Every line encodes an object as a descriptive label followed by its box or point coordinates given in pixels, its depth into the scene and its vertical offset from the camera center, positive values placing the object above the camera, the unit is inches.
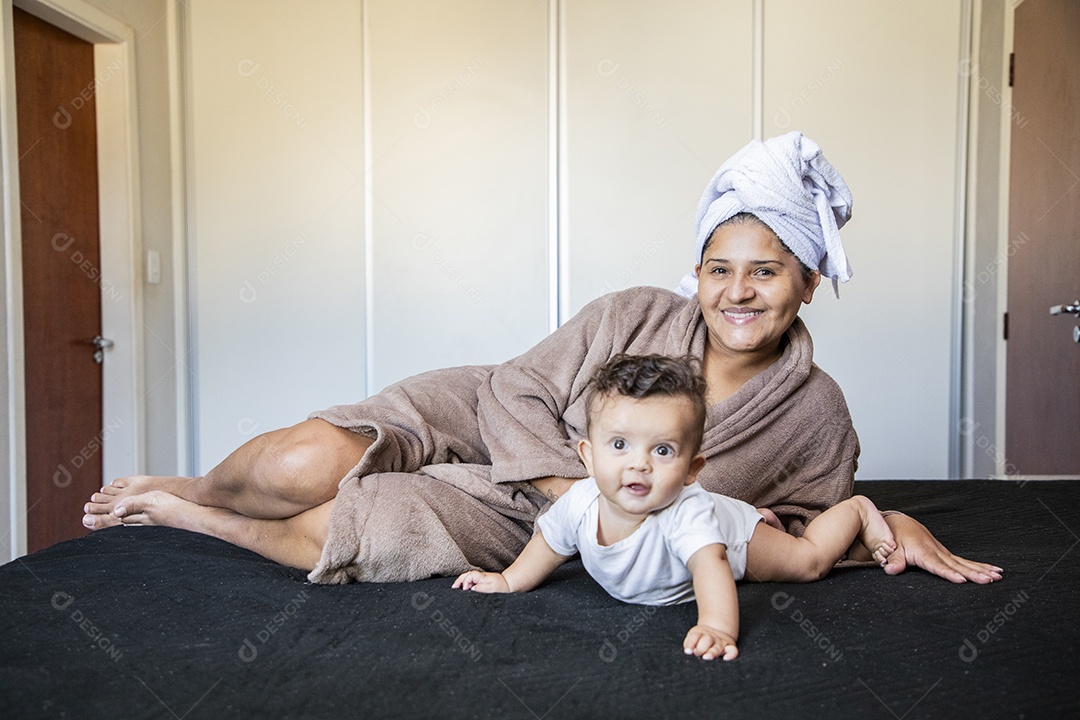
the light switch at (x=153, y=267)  143.4 +4.9
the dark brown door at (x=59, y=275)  122.0 +3.3
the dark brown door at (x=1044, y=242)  131.6 +8.6
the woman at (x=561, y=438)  59.5 -9.6
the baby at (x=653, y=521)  46.5 -11.9
